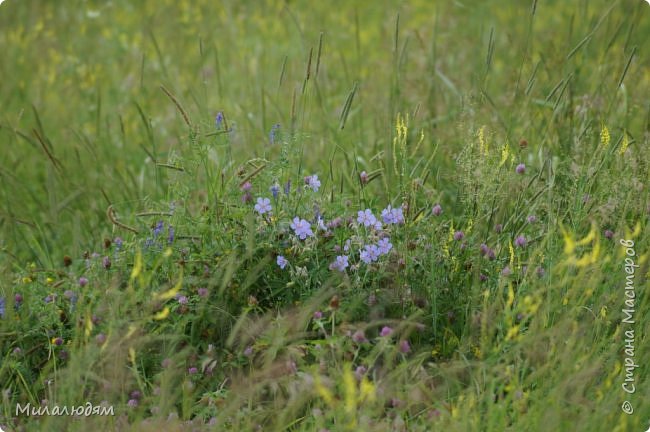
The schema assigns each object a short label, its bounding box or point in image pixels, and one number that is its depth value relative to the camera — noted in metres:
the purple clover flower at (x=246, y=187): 4.95
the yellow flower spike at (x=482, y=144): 4.89
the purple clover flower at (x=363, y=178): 5.04
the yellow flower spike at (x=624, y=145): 5.03
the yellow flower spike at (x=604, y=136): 5.00
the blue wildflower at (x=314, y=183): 4.94
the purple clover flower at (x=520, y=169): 5.23
